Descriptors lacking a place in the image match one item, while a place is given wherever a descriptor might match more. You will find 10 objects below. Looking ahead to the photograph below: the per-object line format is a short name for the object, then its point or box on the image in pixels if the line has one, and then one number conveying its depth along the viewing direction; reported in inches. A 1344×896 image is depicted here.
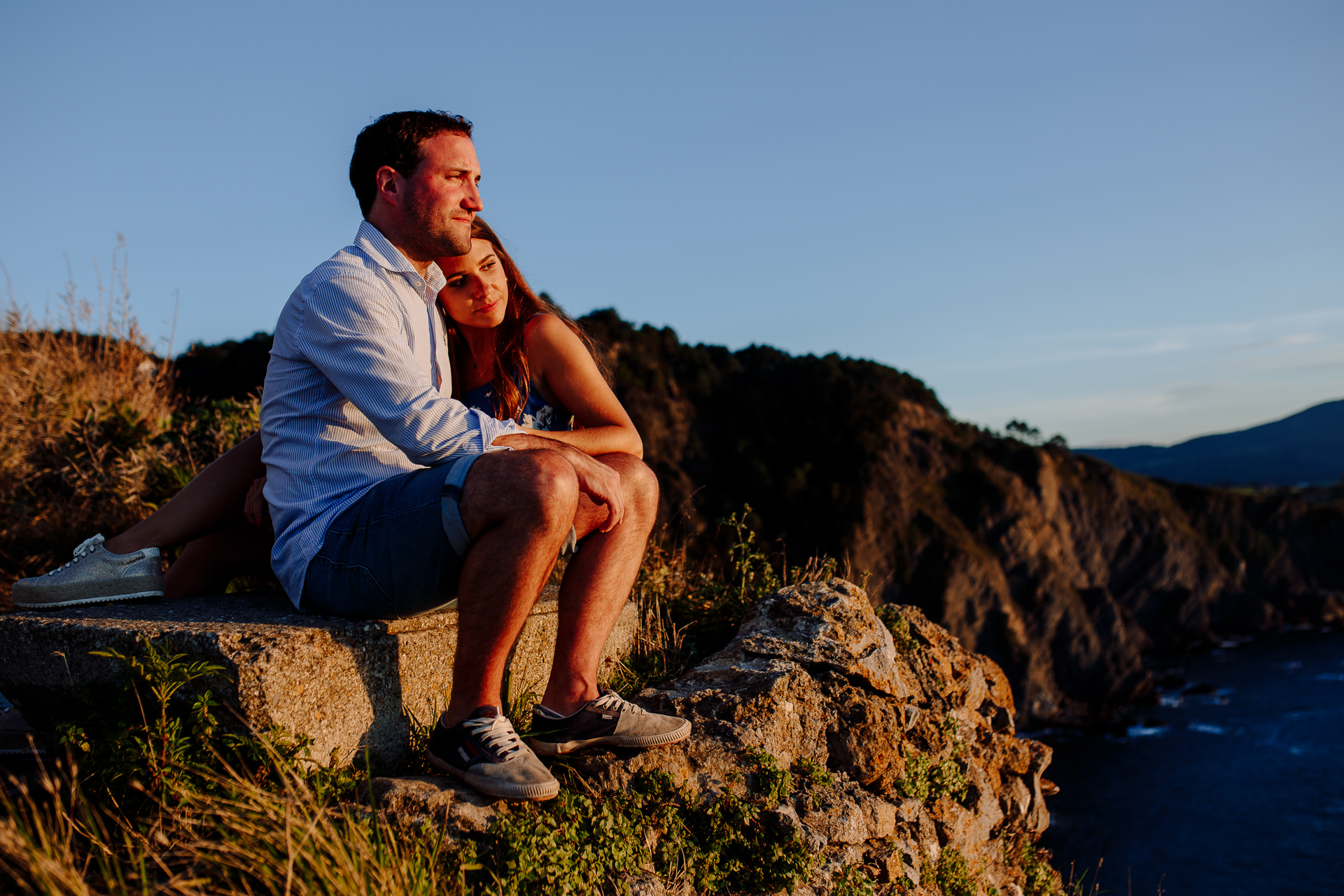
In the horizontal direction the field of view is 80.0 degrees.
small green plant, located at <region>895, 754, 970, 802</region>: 127.3
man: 88.1
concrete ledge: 87.7
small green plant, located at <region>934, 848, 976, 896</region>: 125.8
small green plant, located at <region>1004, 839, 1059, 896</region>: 156.7
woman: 120.5
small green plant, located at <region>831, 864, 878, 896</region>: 102.3
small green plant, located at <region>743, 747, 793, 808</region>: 107.0
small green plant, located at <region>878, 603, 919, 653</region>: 163.9
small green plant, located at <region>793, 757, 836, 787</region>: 114.1
